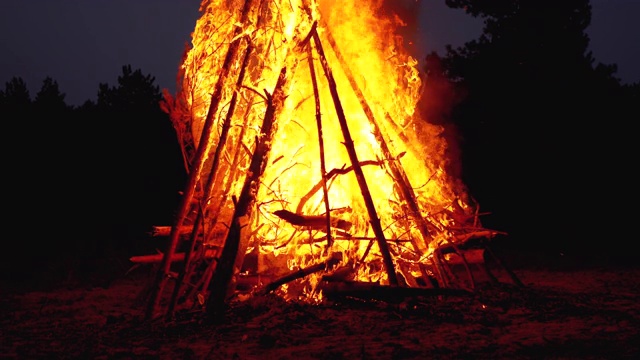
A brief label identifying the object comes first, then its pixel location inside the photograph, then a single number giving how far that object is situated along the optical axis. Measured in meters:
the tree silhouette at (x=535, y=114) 13.84
